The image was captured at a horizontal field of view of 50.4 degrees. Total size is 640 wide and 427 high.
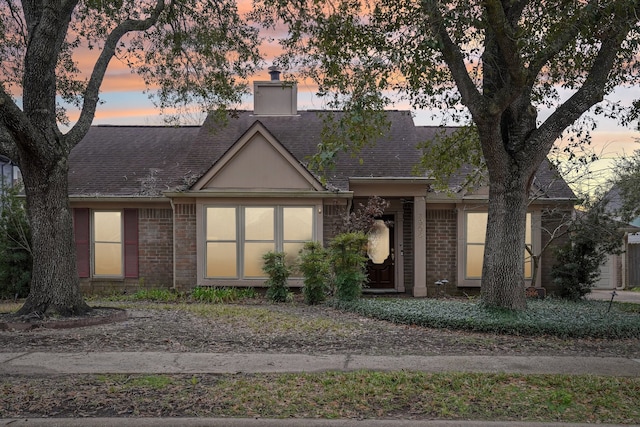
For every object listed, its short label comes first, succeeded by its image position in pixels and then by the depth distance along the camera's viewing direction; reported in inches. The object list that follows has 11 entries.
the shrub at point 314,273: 601.0
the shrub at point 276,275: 631.2
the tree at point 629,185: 706.2
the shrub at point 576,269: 664.4
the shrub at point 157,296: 671.8
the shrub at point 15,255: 700.7
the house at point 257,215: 698.8
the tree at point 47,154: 459.2
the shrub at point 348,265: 574.6
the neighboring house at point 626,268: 1148.8
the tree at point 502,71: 428.5
